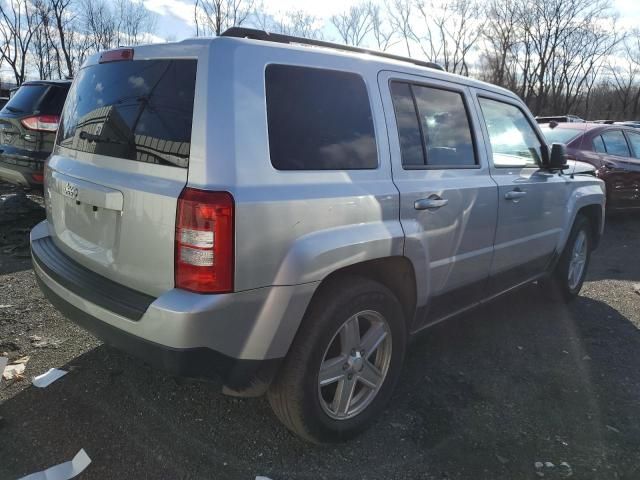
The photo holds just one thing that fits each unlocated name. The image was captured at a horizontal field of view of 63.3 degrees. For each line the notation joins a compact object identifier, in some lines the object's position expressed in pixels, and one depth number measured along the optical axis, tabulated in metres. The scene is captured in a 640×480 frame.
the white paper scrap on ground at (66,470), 2.26
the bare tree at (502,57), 40.50
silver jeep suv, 2.02
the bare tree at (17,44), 33.84
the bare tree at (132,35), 35.88
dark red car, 7.71
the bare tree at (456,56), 41.47
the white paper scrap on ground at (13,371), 3.06
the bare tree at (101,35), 36.00
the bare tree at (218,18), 29.59
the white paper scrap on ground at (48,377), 3.00
